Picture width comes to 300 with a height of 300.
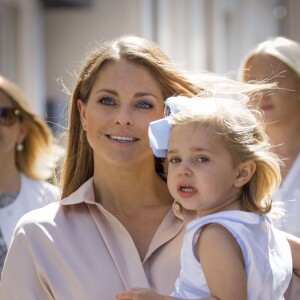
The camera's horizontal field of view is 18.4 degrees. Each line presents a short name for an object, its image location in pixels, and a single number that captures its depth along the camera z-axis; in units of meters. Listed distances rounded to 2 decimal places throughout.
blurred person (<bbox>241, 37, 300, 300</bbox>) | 4.38
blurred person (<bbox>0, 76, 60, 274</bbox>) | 5.07
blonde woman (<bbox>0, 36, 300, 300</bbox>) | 3.05
